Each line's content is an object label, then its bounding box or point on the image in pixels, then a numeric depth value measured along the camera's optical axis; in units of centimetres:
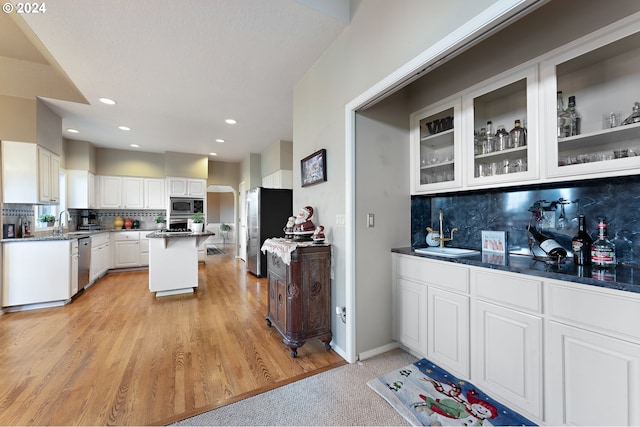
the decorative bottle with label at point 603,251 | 144
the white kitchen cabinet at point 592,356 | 112
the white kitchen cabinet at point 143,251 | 586
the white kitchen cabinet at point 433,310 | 179
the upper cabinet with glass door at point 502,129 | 165
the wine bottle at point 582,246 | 156
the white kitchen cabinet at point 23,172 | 334
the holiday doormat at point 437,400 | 149
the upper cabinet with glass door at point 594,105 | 138
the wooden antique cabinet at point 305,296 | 223
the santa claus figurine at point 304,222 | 249
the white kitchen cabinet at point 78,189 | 525
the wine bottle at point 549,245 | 162
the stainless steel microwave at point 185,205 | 619
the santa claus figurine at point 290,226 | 258
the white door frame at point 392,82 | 117
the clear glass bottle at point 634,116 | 138
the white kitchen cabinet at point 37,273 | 329
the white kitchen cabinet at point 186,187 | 620
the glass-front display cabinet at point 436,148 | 211
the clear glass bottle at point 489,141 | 195
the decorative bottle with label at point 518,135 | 175
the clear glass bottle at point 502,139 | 186
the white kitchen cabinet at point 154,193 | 623
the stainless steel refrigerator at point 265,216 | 499
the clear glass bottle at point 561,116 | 155
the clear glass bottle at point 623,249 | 150
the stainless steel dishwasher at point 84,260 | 395
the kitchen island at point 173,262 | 387
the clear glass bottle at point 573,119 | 156
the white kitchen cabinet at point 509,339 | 141
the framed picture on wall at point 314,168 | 245
